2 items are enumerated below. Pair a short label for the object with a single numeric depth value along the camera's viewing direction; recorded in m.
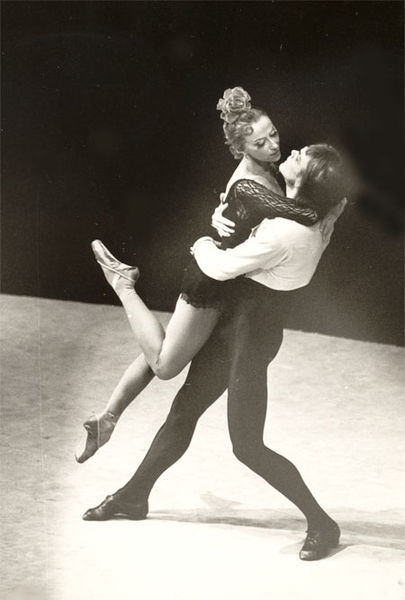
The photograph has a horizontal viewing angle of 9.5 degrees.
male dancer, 9.68
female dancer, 9.74
